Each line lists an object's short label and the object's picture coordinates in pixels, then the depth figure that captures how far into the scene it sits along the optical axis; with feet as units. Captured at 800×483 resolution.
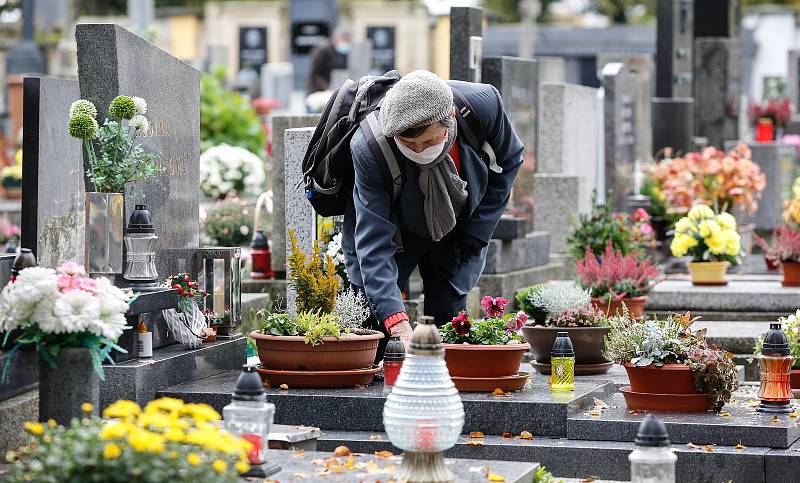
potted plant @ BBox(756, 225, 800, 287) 56.40
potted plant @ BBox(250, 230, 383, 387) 37.14
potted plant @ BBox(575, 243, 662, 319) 49.54
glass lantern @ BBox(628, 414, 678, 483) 27.66
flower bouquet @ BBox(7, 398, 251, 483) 24.23
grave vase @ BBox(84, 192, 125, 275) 36.83
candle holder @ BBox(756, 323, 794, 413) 36.10
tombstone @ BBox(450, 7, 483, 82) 57.40
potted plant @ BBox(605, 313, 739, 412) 35.71
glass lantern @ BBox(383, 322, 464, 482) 27.29
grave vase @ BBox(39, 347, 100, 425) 29.97
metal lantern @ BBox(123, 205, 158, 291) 37.58
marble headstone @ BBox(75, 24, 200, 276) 38.39
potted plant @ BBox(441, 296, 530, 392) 36.92
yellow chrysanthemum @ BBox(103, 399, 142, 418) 25.87
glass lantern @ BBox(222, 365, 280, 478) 28.33
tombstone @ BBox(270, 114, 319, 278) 56.65
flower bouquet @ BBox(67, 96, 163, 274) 36.85
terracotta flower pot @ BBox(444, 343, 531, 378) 36.87
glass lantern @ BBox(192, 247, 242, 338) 41.87
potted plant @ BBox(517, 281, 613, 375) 41.53
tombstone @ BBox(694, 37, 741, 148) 96.17
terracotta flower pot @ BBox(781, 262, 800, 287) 56.53
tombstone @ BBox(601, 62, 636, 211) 78.26
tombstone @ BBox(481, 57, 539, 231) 61.60
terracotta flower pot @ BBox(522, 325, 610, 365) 41.41
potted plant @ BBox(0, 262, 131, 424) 29.64
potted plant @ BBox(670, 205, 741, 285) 57.07
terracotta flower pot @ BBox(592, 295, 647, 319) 49.42
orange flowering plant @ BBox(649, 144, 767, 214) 70.21
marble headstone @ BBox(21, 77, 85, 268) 40.76
